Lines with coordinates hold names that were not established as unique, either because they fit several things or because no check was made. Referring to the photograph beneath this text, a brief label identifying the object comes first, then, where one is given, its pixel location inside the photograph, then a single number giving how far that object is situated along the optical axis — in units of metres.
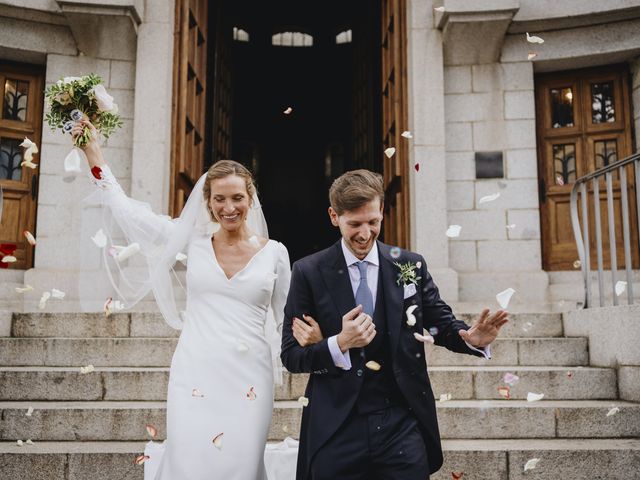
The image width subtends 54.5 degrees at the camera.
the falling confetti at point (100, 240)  4.91
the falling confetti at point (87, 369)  4.89
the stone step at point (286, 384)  4.95
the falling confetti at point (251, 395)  3.18
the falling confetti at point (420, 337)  2.39
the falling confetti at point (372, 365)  2.29
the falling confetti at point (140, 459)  3.59
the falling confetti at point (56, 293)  7.00
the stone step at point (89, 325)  5.87
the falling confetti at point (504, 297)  3.27
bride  3.09
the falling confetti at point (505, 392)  4.83
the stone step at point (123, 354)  5.42
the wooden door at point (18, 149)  7.80
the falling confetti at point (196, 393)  3.13
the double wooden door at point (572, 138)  7.89
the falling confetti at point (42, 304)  6.69
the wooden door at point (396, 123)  7.86
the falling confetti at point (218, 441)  3.06
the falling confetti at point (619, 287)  5.41
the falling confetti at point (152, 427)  4.47
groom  2.22
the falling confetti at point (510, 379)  4.97
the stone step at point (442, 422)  4.55
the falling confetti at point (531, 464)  4.04
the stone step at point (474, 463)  4.11
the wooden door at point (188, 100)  7.70
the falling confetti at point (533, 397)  4.85
